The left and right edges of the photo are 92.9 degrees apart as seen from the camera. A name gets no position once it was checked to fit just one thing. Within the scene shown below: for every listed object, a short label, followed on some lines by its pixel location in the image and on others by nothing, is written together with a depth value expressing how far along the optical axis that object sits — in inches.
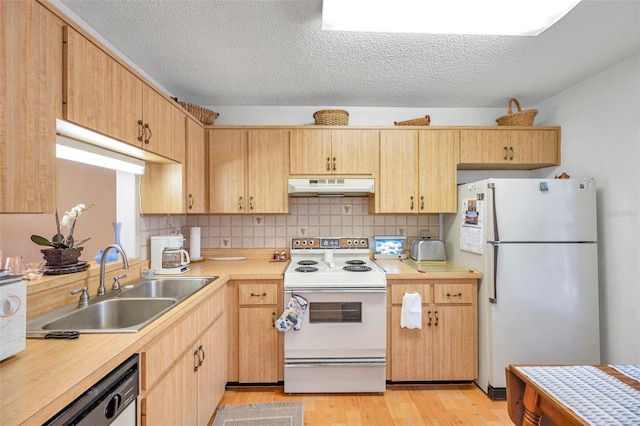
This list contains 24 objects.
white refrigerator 90.1
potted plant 62.4
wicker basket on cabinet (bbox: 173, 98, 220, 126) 103.5
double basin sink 51.6
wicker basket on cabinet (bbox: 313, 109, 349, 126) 108.8
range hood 107.0
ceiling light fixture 57.4
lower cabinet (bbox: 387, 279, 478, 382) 96.0
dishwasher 34.0
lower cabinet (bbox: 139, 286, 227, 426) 50.4
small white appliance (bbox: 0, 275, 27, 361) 37.5
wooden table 39.3
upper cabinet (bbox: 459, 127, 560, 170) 109.5
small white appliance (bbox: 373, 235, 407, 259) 120.8
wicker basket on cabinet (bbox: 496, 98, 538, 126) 108.2
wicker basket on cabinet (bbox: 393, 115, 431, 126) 110.7
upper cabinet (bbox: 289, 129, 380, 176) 109.3
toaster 114.2
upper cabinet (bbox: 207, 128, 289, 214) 109.3
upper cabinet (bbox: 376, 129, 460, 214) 109.7
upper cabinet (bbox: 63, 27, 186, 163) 48.8
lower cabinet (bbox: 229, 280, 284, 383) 94.7
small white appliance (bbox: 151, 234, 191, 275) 92.4
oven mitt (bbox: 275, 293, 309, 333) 89.7
